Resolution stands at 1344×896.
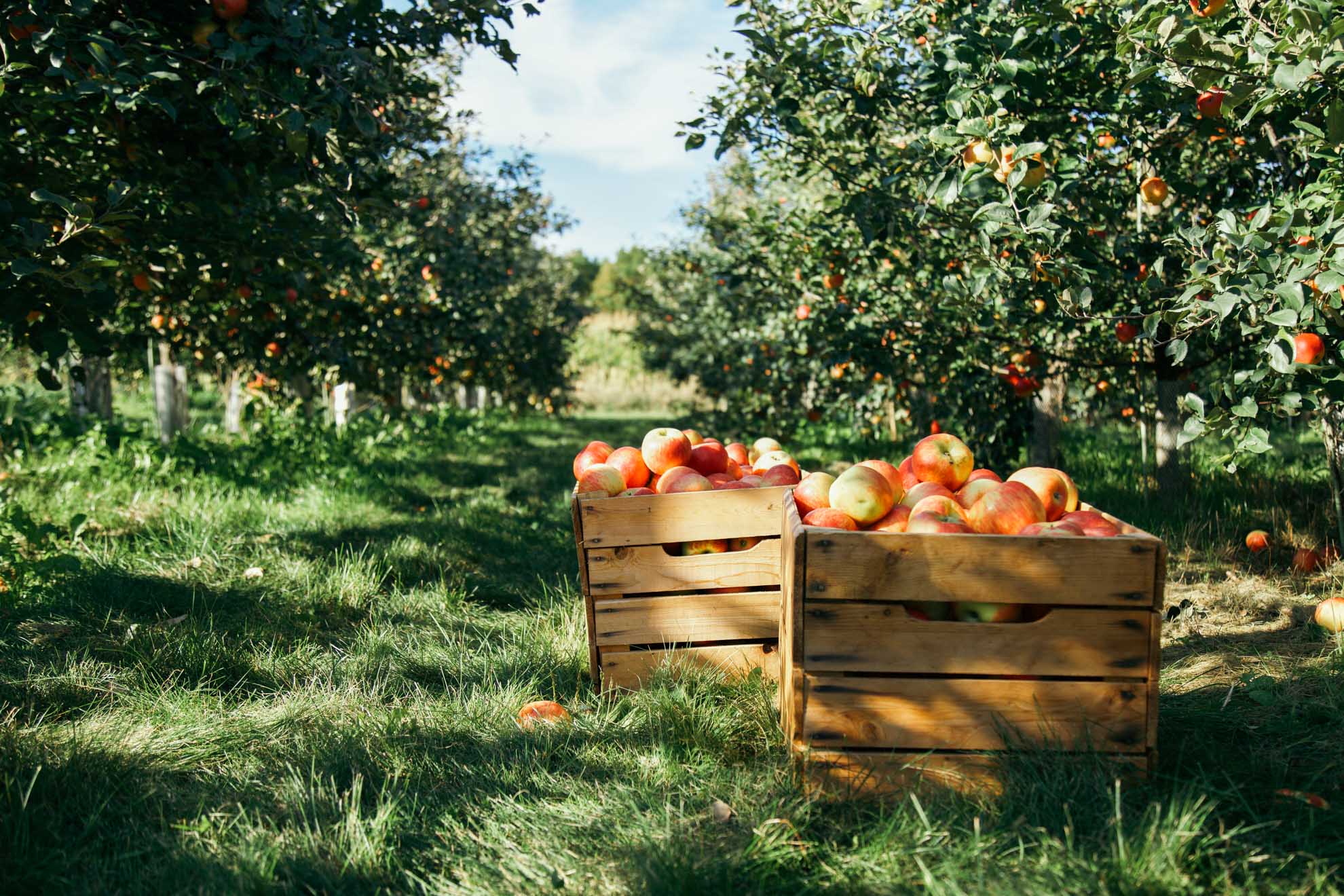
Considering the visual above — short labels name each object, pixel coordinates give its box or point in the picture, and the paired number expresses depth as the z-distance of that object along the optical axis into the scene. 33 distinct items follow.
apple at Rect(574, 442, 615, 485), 3.11
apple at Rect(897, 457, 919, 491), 2.62
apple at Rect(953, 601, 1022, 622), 2.03
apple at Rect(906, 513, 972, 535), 2.07
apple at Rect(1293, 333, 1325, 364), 2.66
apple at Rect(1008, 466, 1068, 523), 2.35
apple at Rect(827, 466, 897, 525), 2.29
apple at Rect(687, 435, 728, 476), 3.06
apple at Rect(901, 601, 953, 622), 2.06
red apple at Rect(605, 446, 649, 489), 2.97
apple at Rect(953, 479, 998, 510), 2.35
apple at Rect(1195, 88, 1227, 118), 3.08
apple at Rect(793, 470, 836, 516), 2.42
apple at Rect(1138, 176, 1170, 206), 3.71
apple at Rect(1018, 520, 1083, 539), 2.01
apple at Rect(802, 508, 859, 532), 2.25
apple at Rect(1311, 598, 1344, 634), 2.88
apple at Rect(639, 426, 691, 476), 2.98
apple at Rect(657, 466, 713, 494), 2.76
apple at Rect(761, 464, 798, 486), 2.83
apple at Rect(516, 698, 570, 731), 2.38
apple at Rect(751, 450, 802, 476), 3.16
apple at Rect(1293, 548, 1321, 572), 3.58
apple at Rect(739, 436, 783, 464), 3.47
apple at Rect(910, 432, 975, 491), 2.56
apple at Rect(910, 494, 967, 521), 2.18
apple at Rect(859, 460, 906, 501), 2.44
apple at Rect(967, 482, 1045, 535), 2.09
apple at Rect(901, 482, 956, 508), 2.38
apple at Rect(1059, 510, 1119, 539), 2.06
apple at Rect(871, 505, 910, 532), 2.29
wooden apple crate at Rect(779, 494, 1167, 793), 1.96
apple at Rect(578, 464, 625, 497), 2.82
